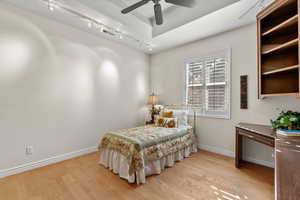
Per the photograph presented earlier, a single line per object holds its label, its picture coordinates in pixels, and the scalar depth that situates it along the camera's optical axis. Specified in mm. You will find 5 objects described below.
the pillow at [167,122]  3145
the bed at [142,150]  2082
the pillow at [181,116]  3400
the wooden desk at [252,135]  1907
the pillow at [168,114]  3307
